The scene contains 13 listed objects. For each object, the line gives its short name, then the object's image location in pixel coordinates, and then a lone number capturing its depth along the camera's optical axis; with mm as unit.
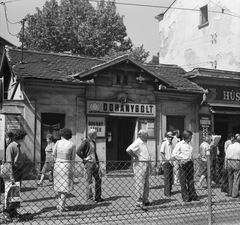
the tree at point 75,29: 30953
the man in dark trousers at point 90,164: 8812
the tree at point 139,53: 32125
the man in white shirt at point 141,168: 8078
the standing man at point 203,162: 10953
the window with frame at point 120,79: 15117
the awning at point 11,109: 12984
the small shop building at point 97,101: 13523
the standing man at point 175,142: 10734
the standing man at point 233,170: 9422
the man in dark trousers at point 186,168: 8797
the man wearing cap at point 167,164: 9672
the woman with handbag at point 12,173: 6648
